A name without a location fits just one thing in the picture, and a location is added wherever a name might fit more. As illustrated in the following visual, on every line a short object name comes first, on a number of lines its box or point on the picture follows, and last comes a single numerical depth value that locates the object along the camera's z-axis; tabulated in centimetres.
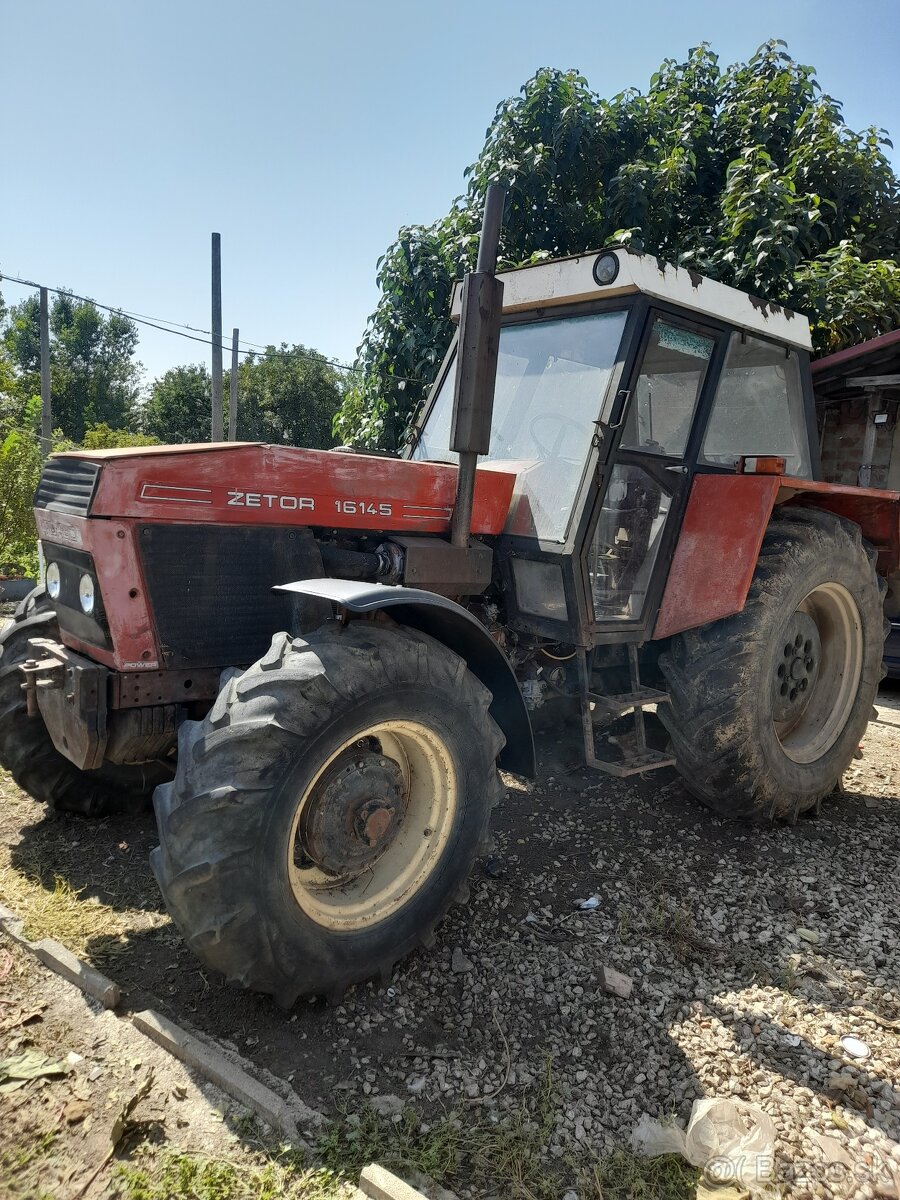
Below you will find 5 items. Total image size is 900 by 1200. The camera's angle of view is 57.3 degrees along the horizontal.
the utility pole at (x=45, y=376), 1559
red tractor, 234
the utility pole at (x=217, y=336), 1171
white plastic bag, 195
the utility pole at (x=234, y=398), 1705
